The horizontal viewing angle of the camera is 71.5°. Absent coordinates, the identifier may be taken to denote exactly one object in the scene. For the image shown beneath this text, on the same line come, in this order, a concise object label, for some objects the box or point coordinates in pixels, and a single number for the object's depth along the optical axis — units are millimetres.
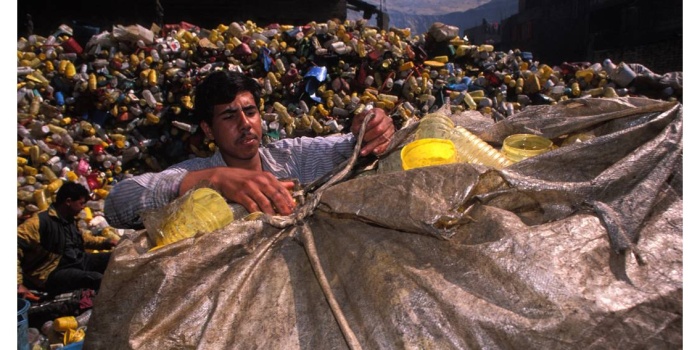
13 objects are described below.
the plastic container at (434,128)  1859
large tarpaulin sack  1057
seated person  4699
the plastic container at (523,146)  1663
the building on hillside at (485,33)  27719
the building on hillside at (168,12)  11062
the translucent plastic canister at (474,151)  1692
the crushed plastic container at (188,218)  1483
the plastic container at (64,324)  3816
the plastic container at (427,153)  1582
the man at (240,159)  1596
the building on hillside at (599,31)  15713
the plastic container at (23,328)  2912
